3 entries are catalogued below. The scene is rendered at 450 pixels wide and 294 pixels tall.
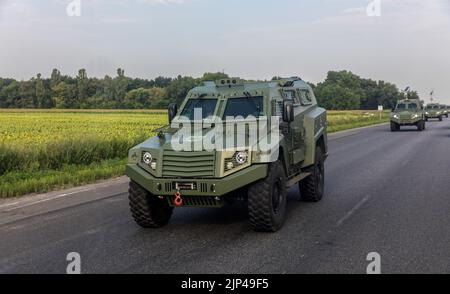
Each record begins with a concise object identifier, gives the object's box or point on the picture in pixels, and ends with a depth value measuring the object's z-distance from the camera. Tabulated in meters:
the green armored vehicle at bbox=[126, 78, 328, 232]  6.70
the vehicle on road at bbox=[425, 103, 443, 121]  58.14
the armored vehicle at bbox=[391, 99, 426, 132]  35.66
